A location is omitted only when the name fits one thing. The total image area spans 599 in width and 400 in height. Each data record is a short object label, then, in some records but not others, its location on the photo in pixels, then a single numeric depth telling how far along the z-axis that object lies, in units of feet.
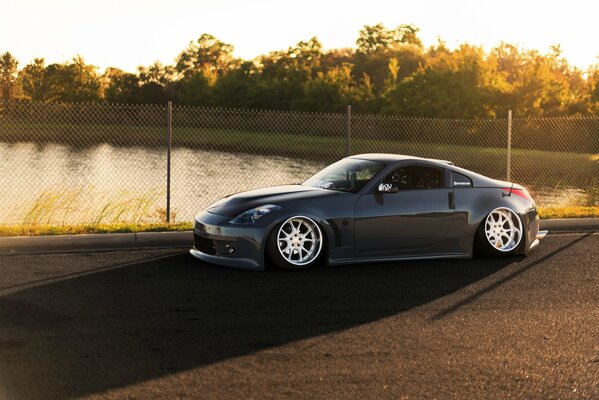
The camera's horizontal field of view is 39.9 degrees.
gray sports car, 29.76
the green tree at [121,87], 268.00
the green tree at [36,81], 250.16
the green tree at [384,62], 273.75
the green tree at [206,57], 322.75
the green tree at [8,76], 266.57
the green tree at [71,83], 247.91
